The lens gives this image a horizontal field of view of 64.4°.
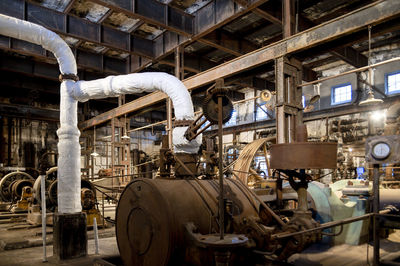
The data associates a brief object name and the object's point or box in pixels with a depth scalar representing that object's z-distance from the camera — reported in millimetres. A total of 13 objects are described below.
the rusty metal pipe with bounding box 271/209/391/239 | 3189
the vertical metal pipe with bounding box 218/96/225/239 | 2918
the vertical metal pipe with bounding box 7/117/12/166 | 16661
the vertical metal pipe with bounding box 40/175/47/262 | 4883
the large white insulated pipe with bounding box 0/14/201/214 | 5102
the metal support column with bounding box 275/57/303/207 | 7219
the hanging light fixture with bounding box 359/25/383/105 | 8830
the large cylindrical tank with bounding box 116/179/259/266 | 3518
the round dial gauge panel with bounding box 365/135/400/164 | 4207
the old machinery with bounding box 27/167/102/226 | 7664
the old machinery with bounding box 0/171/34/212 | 10922
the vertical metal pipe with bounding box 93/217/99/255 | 5371
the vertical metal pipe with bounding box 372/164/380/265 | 4199
